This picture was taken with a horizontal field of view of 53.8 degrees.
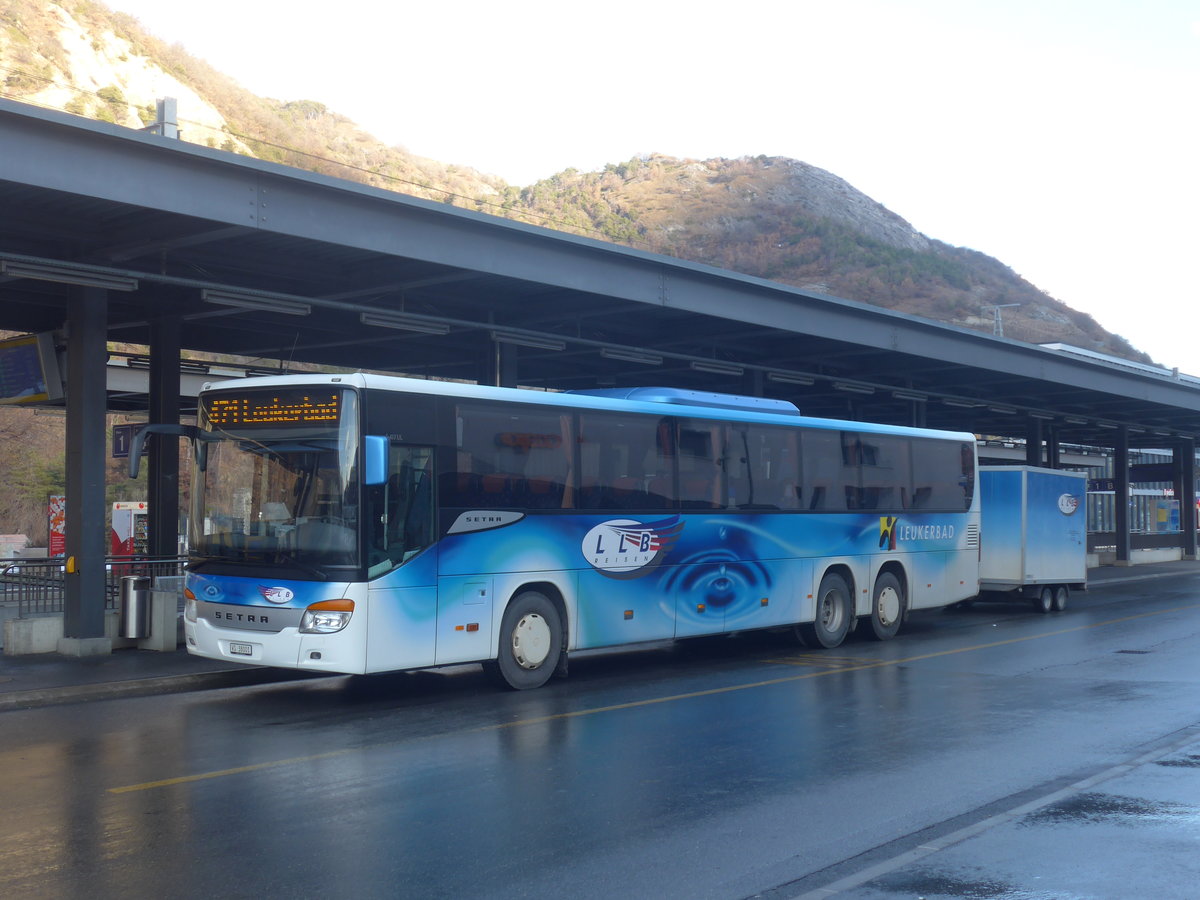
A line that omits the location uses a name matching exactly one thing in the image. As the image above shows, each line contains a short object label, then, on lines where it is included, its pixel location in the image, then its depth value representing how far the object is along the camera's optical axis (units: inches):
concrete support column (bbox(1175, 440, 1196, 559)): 1908.2
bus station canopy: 489.4
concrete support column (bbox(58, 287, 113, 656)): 586.2
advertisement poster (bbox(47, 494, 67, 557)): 1020.5
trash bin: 617.9
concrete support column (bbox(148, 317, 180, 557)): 719.1
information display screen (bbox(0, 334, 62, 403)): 607.8
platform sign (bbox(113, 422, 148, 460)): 764.6
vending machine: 1000.9
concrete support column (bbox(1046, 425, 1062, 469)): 1665.5
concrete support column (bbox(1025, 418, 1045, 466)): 1475.1
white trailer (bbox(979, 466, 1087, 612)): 924.6
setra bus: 455.2
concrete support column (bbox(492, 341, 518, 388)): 783.1
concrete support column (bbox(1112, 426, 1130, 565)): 1707.7
